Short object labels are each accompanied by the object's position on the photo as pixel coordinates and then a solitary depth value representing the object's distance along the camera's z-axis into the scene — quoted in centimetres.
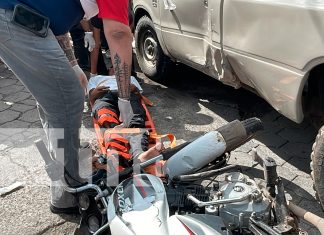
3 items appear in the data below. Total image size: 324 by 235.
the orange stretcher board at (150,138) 263
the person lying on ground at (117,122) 293
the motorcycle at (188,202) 187
